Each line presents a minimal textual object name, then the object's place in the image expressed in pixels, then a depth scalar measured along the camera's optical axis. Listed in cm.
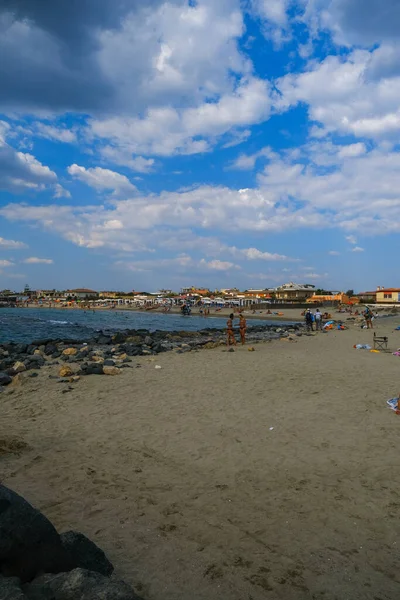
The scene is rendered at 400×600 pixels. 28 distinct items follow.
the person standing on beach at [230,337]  1942
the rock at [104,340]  2413
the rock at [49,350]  1781
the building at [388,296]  8096
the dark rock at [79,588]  226
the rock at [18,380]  1050
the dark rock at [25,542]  255
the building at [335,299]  8694
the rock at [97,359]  1403
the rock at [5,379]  1062
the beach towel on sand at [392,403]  770
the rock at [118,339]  2430
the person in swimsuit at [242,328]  2006
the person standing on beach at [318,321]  3120
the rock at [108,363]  1305
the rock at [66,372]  1144
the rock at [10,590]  212
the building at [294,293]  10206
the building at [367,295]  11098
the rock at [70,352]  1673
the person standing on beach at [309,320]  3015
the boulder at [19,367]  1245
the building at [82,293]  16450
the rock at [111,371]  1172
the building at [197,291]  13234
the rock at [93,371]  1170
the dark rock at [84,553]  286
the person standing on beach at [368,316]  3011
